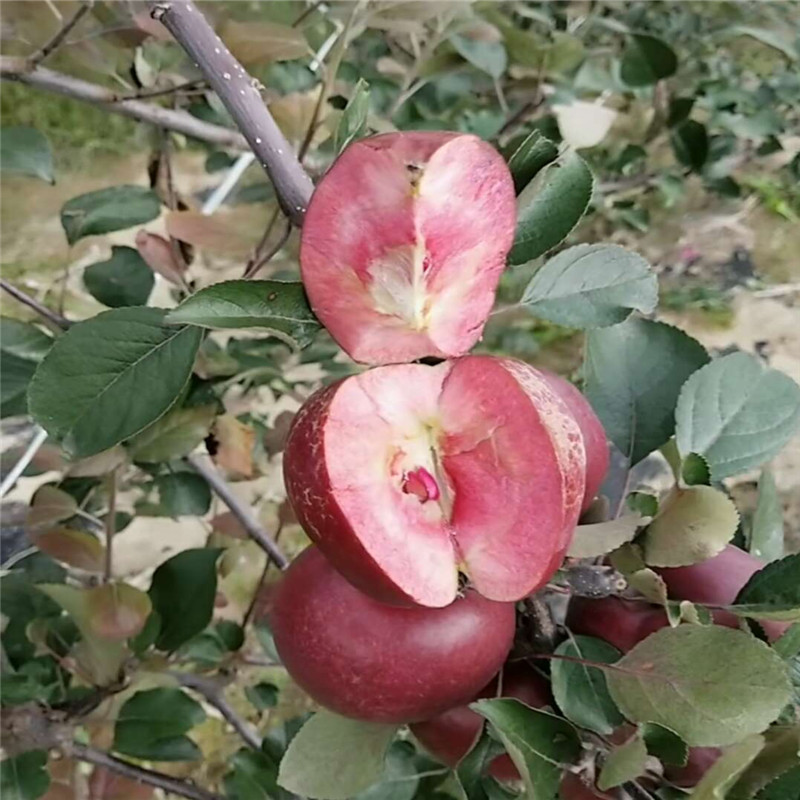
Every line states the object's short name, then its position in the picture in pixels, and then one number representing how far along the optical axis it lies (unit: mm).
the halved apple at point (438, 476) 281
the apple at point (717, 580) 352
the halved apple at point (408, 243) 292
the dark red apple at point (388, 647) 327
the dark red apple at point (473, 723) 364
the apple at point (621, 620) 361
